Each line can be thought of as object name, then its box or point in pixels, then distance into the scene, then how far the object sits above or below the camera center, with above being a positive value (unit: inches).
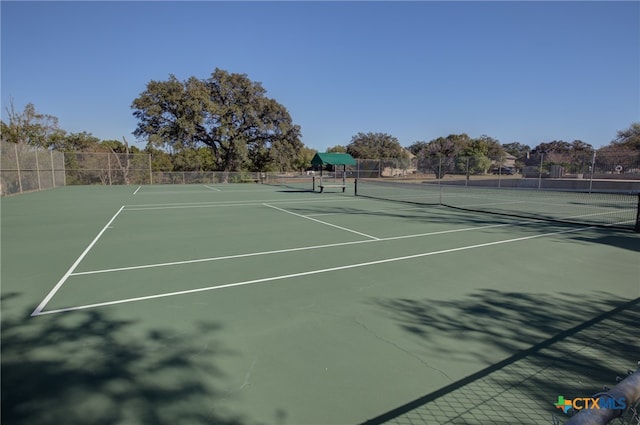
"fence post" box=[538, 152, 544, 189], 1127.6 +37.7
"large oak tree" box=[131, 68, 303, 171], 1583.4 +243.3
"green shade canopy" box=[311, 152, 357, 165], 965.2 +38.7
